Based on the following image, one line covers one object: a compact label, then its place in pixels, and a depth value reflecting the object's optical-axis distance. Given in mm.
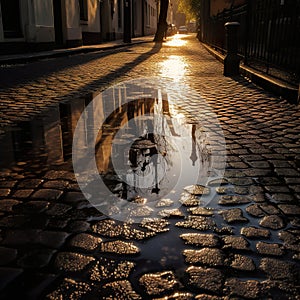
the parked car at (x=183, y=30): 71250
